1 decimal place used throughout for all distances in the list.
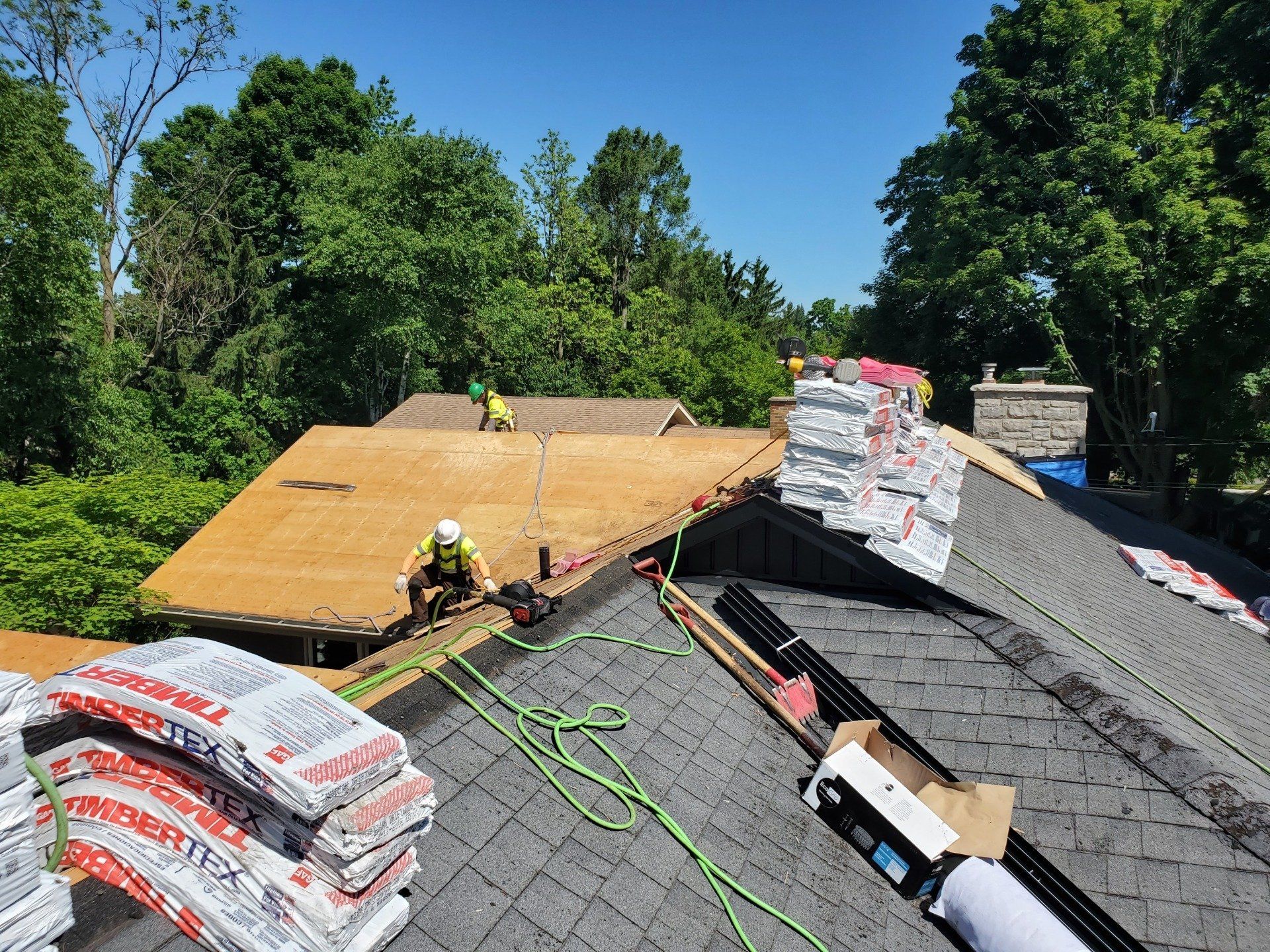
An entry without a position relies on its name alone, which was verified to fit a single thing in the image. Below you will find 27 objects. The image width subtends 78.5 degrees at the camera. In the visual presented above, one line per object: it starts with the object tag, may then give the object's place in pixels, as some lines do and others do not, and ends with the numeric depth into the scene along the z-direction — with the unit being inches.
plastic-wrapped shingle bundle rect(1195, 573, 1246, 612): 339.9
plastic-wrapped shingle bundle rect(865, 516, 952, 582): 217.5
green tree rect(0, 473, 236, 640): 465.1
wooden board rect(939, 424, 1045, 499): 430.3
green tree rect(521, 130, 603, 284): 1502.2
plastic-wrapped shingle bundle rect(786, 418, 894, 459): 216.1
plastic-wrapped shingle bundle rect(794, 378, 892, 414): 213.0
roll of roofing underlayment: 129.3
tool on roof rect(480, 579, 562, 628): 184.7
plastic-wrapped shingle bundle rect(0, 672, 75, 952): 72.1
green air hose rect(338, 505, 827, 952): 132.8
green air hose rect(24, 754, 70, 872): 81.7
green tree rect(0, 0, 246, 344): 862.5
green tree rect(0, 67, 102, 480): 618.5
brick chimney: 408.2
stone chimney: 557.0
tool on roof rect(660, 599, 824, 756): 181.9
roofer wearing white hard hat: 256.8
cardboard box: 146.6
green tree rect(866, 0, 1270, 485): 714.2
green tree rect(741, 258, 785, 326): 2134.6
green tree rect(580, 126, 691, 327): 1605.6
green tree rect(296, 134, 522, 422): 1039.0
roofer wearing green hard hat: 514.0
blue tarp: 560.4
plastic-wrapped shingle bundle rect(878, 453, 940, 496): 272.1
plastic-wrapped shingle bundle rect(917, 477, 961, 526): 273.4
